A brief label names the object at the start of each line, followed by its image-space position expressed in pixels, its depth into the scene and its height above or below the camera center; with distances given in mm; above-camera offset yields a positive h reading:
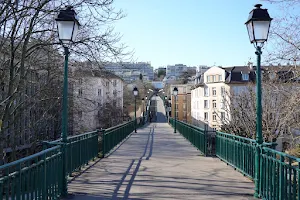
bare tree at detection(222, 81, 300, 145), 14817 -500
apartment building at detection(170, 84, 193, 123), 84812 +1355
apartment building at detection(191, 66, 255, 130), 53781 +3517
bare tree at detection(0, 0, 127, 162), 9523 +1854
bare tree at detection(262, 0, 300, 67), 8753 +1460
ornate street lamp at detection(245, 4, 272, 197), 6016 +1308
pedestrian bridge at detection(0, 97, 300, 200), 4566 -1697
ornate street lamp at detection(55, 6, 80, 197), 6152 +1411
